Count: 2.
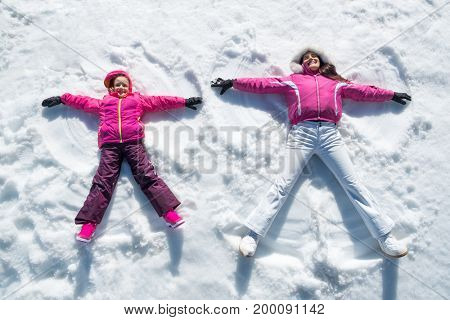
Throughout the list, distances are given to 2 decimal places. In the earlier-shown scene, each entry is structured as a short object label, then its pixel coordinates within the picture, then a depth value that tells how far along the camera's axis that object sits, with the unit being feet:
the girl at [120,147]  11.73
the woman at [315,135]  11.82
